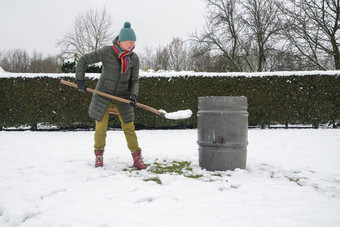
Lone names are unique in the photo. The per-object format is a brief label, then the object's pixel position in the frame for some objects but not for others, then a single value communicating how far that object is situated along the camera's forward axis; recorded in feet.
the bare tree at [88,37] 89.25
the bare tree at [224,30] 66.44
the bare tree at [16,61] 153.99
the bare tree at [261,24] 62.44
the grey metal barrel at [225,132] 12.51
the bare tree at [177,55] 107.96
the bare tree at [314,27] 48.75
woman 12.84
